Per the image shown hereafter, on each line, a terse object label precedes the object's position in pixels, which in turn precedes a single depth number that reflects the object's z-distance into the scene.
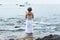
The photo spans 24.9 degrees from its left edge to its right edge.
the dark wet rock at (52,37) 7.08
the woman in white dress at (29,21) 7.62
